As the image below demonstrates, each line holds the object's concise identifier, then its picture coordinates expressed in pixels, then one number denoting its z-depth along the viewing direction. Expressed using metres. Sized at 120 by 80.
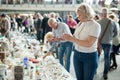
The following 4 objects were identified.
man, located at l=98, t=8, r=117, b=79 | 4.82
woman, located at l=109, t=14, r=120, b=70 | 6.01
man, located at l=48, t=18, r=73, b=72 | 4.72
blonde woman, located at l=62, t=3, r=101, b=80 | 2.97
